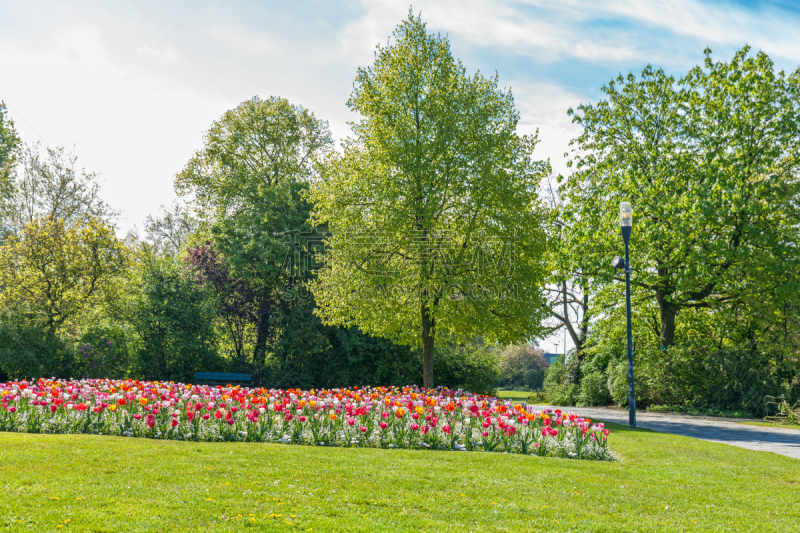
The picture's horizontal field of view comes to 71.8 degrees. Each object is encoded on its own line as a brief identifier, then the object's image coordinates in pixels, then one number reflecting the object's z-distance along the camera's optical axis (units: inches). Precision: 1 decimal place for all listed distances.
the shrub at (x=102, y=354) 738.2
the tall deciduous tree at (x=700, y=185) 650.8
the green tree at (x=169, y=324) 836.6
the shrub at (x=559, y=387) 884.6
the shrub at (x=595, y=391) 807.7
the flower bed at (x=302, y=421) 347.9
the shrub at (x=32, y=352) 687.1
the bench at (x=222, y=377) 815.5
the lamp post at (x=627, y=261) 505.7
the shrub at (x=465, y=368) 873.5
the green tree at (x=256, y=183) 906.7
